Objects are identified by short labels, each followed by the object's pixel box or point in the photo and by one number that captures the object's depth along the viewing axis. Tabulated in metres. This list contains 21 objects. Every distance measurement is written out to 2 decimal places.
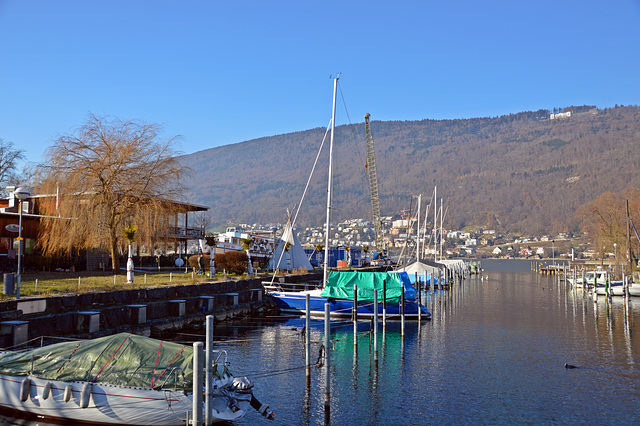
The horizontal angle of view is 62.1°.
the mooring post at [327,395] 18.81
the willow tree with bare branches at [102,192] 43.06
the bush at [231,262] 56.94
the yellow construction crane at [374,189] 151.12
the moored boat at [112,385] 16.53
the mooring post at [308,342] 23.25
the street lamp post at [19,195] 24.78
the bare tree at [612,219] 94.38
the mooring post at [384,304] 35.66
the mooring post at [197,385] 13.82
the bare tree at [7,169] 72.75
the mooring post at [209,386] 14.71
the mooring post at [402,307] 36.14
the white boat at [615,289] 71.12
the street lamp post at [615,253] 83.36
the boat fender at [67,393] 16.80
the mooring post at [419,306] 44.03
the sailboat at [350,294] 42.62
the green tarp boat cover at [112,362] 16.84
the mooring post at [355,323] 30.54
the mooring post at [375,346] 28.13
